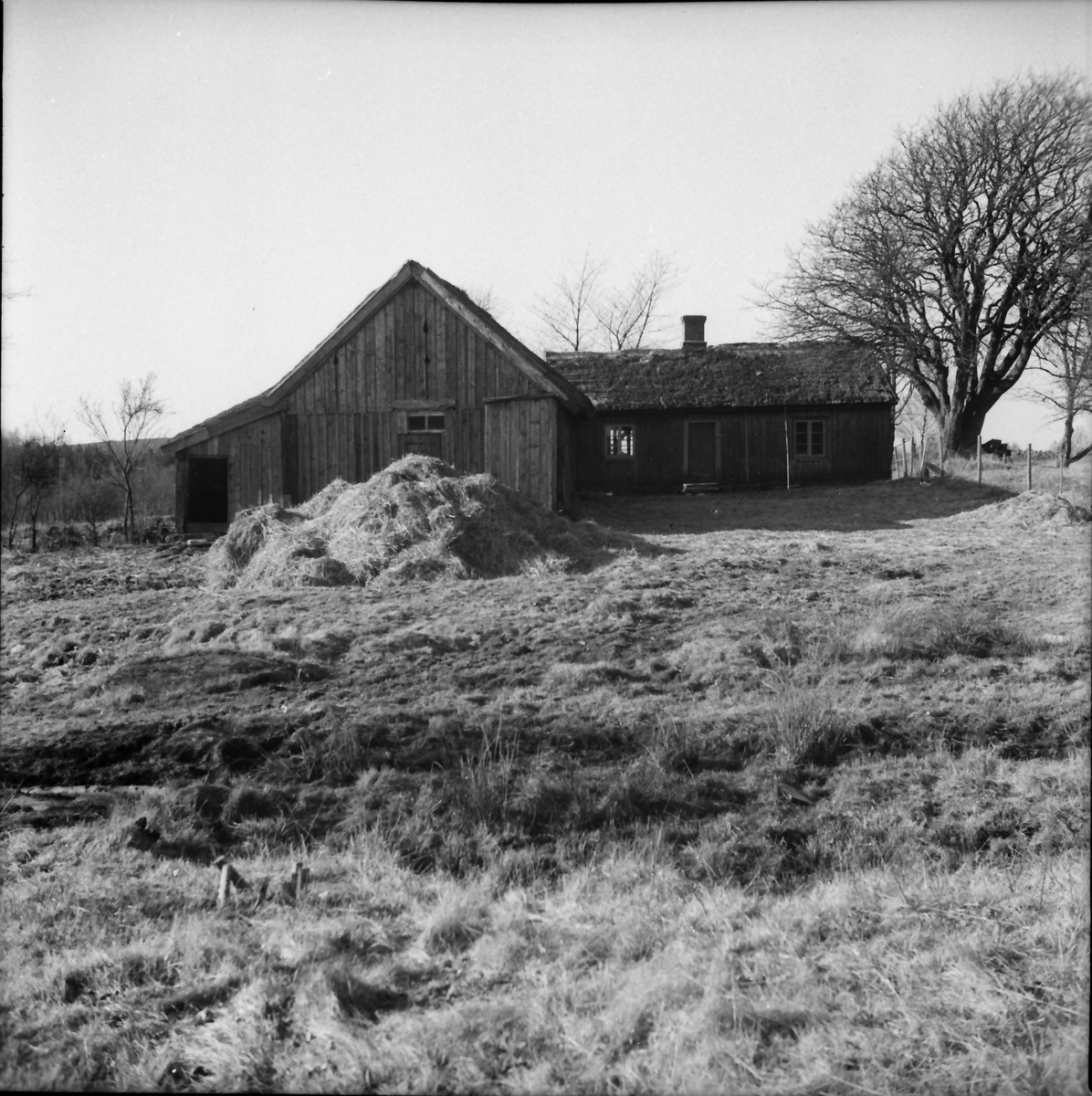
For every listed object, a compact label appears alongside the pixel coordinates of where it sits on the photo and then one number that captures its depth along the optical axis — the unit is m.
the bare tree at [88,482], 20.05
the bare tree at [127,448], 22.34
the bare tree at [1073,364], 23.42
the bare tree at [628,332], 42.31
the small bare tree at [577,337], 43.34
